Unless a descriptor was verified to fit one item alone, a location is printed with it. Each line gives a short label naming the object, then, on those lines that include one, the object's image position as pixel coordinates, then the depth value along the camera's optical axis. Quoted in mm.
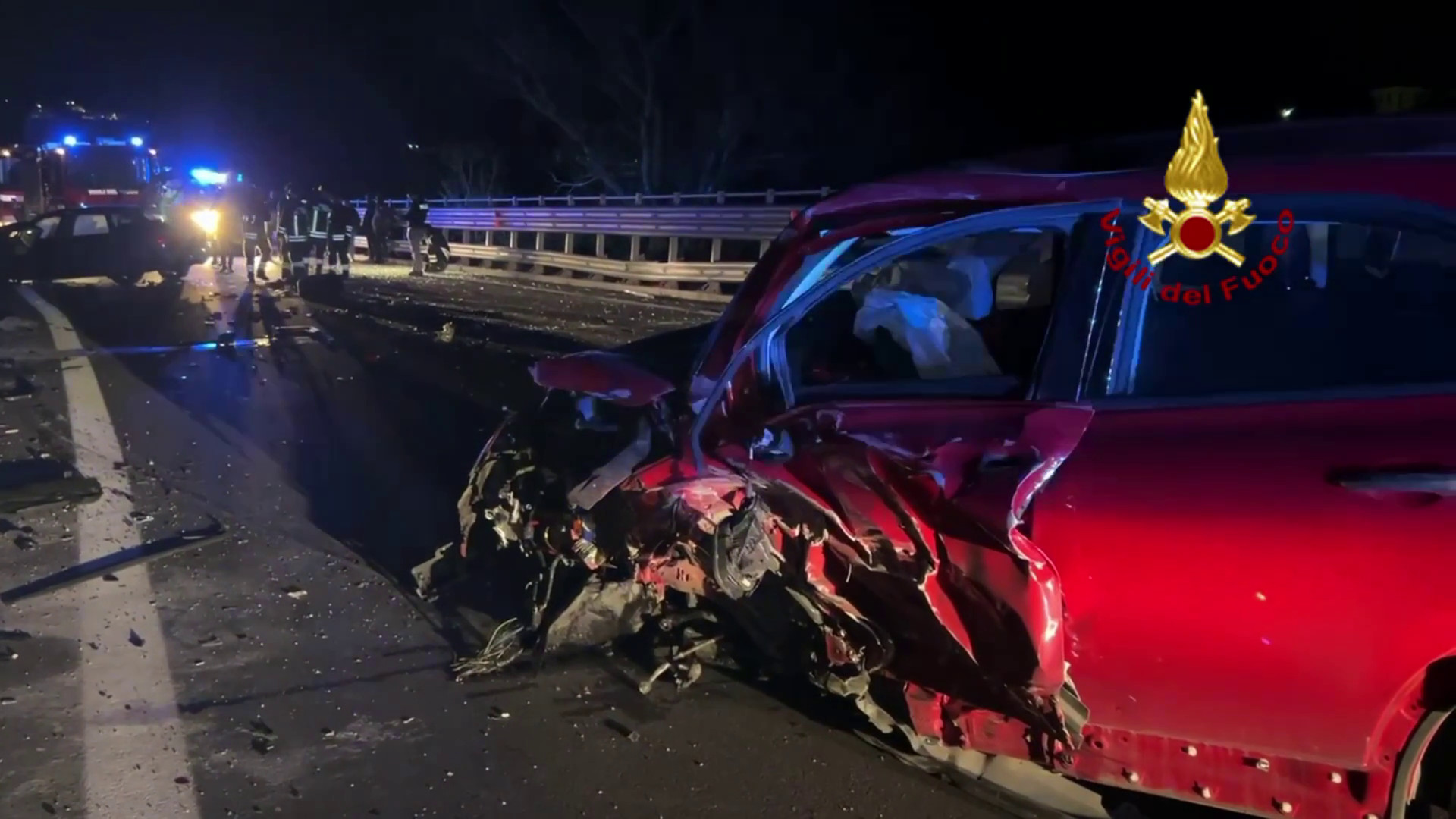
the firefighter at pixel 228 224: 20141
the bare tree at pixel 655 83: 33656
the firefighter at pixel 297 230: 17156
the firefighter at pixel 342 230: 17875
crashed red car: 2471
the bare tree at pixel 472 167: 48156
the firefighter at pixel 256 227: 19000
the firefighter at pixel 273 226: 19219
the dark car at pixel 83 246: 17516
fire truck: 24531
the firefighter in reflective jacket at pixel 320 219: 17375
